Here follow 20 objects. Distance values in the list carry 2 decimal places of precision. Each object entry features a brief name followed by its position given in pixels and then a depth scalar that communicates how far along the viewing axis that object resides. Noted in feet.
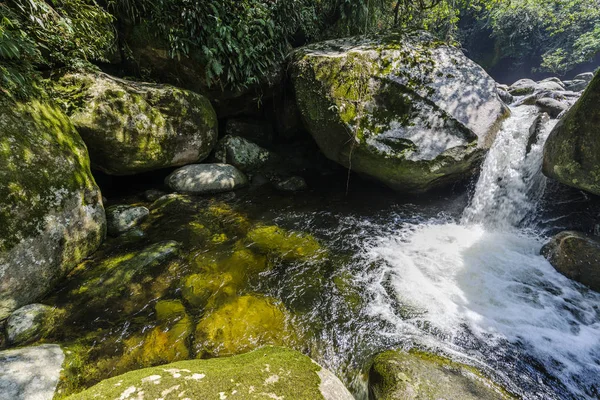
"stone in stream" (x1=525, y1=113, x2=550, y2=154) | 19.40
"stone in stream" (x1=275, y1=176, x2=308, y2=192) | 23.57
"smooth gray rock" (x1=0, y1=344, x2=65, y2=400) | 6.31
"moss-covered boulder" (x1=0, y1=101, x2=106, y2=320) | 9.43
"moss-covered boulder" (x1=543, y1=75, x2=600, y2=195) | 12.91
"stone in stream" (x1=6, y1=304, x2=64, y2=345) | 8.65
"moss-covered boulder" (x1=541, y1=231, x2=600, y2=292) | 12.09
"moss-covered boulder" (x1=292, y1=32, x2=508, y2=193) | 17.70
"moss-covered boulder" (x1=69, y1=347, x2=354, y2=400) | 4.93
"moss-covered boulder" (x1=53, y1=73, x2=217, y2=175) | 15.33
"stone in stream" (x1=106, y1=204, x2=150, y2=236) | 15.02
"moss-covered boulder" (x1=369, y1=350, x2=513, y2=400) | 6.81
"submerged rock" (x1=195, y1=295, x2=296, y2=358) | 9.23
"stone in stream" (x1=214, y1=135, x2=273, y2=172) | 25.45
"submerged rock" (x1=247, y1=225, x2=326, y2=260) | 14.75
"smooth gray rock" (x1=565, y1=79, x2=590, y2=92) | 65.43
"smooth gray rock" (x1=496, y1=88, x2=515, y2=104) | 37.65
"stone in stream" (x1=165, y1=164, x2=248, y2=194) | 20.90
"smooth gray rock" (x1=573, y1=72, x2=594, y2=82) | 69.30
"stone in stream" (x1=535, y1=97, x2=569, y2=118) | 22.86
